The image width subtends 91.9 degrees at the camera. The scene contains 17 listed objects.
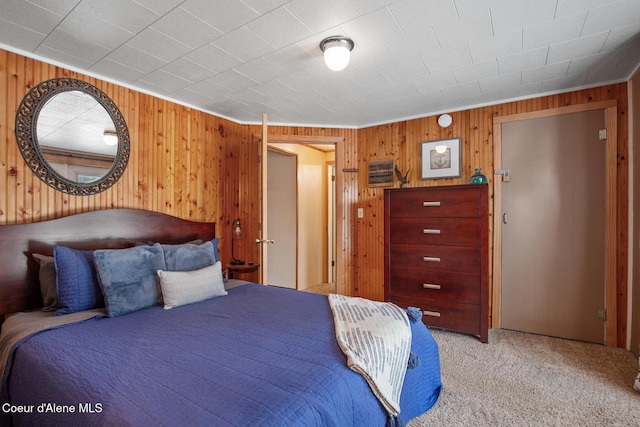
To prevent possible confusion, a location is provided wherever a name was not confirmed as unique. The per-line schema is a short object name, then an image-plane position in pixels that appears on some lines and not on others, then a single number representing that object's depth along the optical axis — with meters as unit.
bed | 0.99
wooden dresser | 2.83
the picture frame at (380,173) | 3.80
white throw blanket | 1.29
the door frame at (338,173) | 3.80
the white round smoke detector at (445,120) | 3.43
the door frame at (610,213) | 2.71
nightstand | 3.29
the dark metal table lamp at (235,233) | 3.54
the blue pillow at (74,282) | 1.87
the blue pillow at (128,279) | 1.87
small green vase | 3.04
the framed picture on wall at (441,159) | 3.41
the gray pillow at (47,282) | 1.94
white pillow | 2.00
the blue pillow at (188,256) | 2.23
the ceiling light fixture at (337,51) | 2.00
